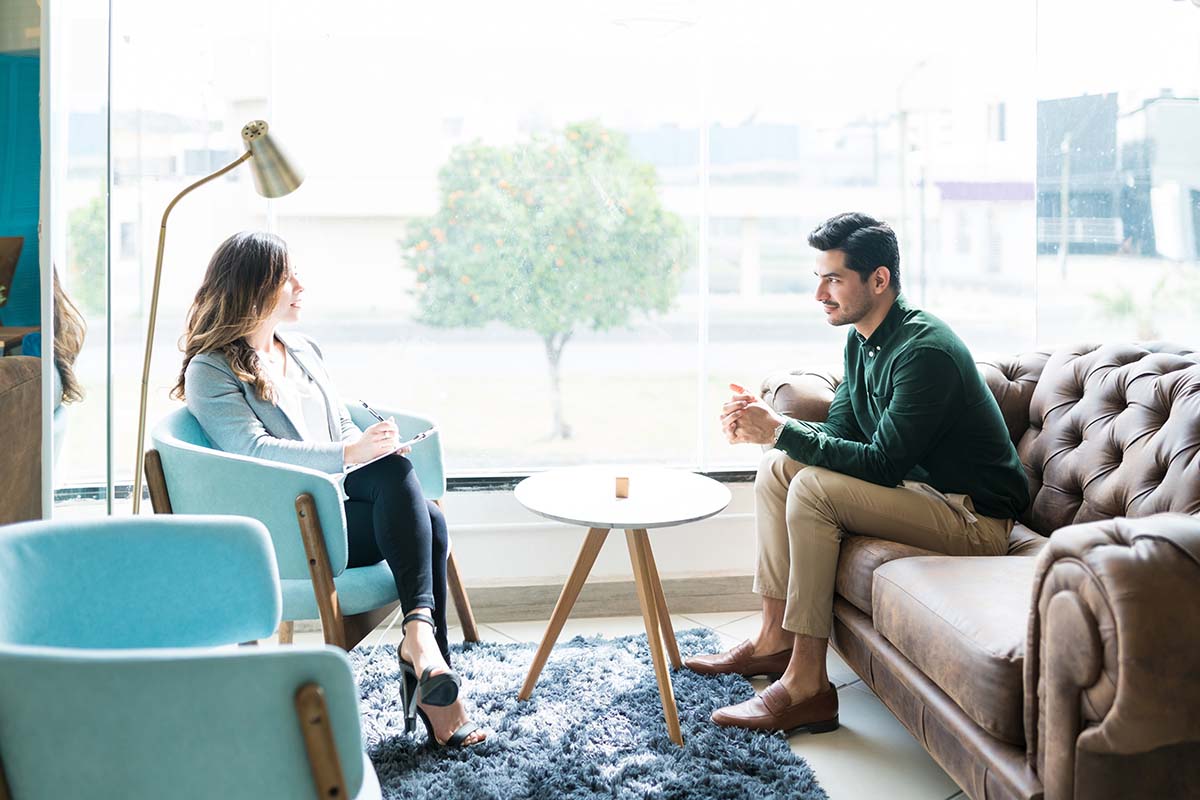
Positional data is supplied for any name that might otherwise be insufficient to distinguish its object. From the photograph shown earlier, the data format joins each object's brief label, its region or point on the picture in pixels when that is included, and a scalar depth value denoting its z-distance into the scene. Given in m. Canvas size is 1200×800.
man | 2.76
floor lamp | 2.59
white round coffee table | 2.64
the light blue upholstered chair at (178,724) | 1.30
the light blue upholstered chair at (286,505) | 2.43
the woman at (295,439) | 2.61
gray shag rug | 2.44
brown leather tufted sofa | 1.73
